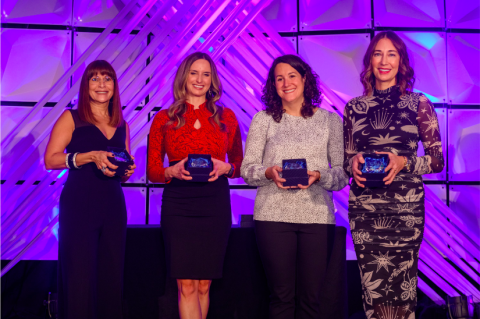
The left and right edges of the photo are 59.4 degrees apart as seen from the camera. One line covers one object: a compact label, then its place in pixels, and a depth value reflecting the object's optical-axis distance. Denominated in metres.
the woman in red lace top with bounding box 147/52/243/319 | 2.33
